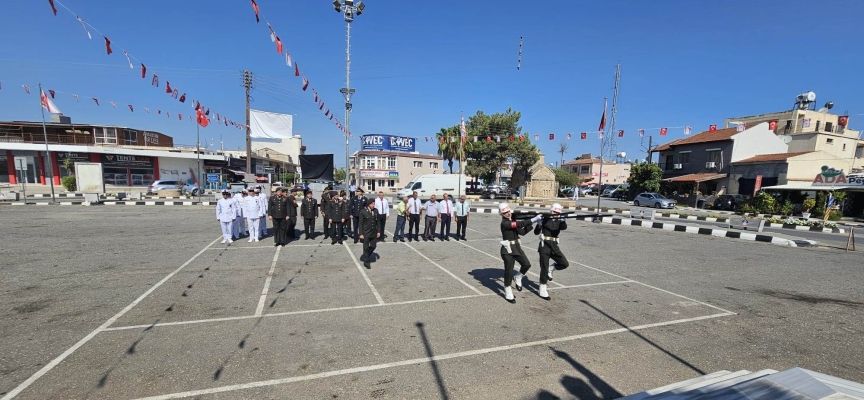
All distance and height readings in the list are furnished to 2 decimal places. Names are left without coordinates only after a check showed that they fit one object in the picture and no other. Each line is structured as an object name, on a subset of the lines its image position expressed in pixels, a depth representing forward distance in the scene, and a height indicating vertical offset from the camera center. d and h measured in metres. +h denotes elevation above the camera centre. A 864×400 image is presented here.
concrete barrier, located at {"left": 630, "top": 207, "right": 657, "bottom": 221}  19.09 -1.67
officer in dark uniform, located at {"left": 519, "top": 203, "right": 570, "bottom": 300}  6.51 -1.18
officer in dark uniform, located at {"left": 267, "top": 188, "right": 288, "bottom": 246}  10.70 -1.24
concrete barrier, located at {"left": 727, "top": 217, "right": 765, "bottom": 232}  15.49 -1.82
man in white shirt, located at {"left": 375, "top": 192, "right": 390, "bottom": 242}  11.72 -1.10
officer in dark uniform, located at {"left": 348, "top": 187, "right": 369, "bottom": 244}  11.40 -0.99
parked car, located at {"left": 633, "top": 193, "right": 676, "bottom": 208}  29.31 -1.50
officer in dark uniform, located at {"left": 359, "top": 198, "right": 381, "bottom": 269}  8.45 -1.30
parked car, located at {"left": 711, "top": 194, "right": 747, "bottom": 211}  28.50 -1.38
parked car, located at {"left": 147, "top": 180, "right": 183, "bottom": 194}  31.30 -1.38
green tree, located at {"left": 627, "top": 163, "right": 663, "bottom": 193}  37.35 +0.63
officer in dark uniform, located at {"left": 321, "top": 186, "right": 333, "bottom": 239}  11.46 -1.07
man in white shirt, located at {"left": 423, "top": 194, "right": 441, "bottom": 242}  12.47 -1.33
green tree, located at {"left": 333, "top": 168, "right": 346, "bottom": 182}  96.31 +0.29
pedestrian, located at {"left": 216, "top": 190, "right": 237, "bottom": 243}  10.88 -1.26
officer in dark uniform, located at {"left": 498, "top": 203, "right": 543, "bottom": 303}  6.26 -1.22
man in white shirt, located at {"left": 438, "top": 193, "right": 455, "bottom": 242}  12.53 -1.18
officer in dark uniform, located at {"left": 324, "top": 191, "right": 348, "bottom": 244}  11.20 -1.21
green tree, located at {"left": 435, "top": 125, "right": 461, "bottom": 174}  45.78 +4.54
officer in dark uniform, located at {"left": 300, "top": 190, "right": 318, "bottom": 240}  11.65 -1.21
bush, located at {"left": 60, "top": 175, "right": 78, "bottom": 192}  32.47 -1.37
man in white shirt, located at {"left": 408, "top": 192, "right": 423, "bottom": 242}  12.52 -1.21
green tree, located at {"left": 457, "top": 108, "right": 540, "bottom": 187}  43.44 +4.04
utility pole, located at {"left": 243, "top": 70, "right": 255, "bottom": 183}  25.95 +6.39
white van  31.67 -0.67
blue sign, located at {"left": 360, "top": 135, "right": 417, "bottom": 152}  52.25 +5.03
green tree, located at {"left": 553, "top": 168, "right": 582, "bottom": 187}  59.16 +0.33
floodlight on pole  16.03 +7.51
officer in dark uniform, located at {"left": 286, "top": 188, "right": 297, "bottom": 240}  11.02 -1.21
